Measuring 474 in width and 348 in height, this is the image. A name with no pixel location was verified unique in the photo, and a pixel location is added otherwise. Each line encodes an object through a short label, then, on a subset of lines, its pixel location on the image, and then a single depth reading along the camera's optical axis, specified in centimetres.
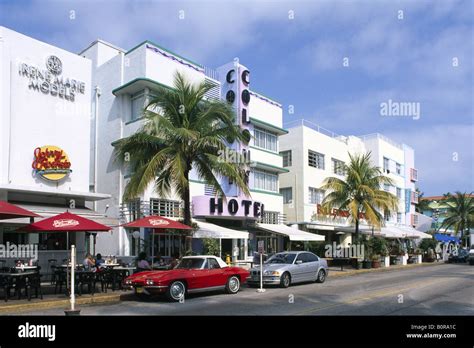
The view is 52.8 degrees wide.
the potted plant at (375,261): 3217
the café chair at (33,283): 1422
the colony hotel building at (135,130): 2466
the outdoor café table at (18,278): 1382
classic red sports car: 1447
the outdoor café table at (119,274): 1667
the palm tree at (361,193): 3105
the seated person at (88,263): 1629
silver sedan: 1873
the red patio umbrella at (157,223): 1761
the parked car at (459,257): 4399
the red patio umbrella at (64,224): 1446
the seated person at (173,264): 1684
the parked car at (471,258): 3979
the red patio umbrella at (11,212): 1421
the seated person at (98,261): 1748
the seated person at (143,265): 1767
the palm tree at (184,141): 1816
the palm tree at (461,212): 5928
